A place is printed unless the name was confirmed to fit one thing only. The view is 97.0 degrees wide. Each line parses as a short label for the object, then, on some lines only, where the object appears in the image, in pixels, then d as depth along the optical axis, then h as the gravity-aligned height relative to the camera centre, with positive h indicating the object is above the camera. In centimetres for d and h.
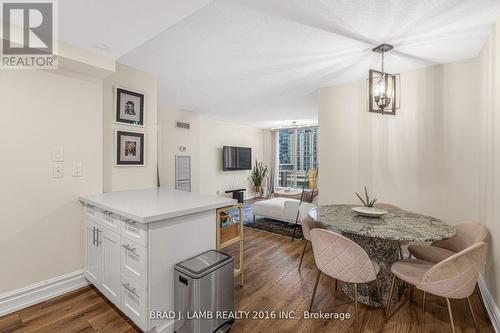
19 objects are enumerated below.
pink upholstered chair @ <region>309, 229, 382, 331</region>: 158 -70
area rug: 388 -118
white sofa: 408 -86
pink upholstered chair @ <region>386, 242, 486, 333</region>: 140 -71
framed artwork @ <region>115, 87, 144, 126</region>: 249 +66
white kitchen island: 147 -60
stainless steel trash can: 145 -88
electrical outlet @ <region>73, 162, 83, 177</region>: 217 -5
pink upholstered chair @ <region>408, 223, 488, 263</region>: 185 -74
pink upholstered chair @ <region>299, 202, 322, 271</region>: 224 -64
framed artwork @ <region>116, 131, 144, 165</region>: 248 +18
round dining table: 163 -50
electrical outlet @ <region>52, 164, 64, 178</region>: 204 -7
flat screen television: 633 +19
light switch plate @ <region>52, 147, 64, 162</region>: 205 +9
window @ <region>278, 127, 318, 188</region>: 723 +34
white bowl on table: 204 -44
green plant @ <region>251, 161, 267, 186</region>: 733 -29
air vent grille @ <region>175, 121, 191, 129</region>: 501 +92
